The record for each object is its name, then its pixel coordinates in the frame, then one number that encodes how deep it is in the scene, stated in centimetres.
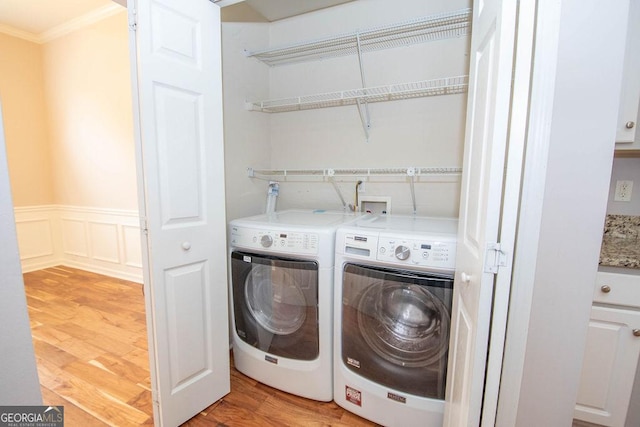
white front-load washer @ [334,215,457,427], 121
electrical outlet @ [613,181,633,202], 144
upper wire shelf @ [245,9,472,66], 155
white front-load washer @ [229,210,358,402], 141
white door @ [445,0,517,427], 68
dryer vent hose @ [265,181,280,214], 223
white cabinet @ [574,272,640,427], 113
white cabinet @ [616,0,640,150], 115
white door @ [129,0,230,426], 117
